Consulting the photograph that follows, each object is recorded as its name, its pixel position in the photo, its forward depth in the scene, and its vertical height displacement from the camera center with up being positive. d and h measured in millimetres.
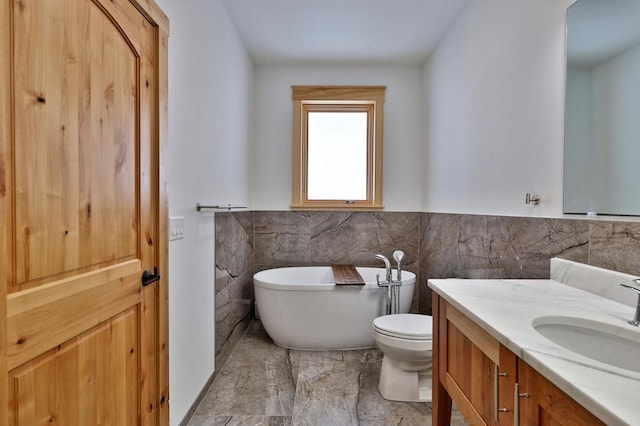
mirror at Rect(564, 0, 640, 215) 1214 +387
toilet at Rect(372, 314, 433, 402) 1954 -910
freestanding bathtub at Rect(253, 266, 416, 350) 2621 -809
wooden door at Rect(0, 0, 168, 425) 811 -21
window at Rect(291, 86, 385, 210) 3516 +543
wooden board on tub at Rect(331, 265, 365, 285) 2676 -581
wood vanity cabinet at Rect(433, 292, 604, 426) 741 -483
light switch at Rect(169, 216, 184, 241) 1605 -106
